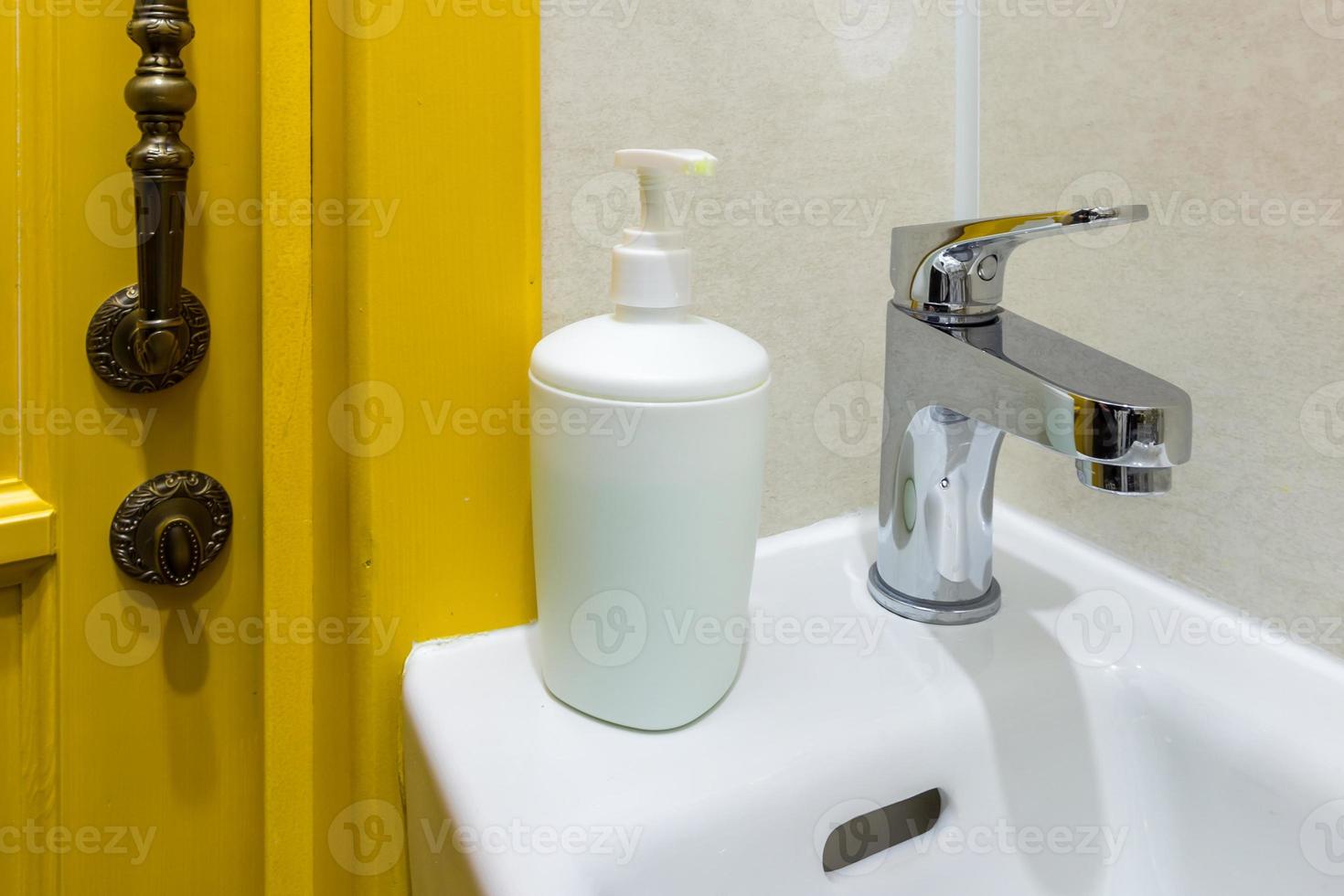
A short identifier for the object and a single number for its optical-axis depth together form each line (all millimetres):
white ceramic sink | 343
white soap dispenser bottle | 344
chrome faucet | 357
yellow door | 391
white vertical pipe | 539
